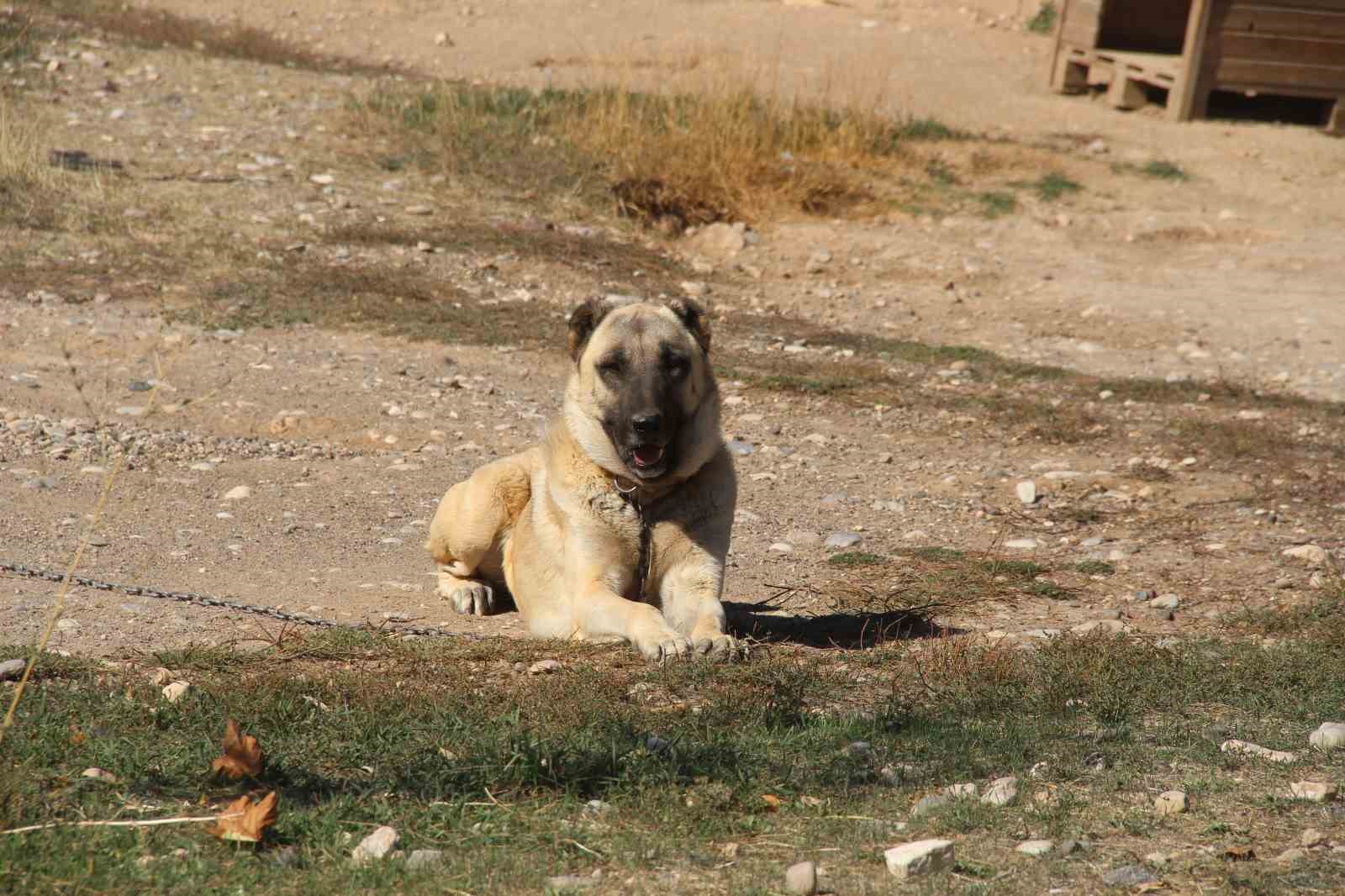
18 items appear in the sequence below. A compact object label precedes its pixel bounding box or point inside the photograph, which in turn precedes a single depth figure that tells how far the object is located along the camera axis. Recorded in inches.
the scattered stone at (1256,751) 311.4
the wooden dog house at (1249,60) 1175.6
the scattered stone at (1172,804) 281.1
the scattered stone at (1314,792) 286.0
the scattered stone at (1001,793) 286.0
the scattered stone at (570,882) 245.6
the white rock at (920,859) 250.8
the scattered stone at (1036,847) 262.8
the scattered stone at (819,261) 962.7
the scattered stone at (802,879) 244.1
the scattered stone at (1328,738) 321.7
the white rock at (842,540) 543.2
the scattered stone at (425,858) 251.3
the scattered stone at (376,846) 251.4
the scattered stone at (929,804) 281.2
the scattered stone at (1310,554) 516.1
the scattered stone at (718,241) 978.7
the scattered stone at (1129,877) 249.4
